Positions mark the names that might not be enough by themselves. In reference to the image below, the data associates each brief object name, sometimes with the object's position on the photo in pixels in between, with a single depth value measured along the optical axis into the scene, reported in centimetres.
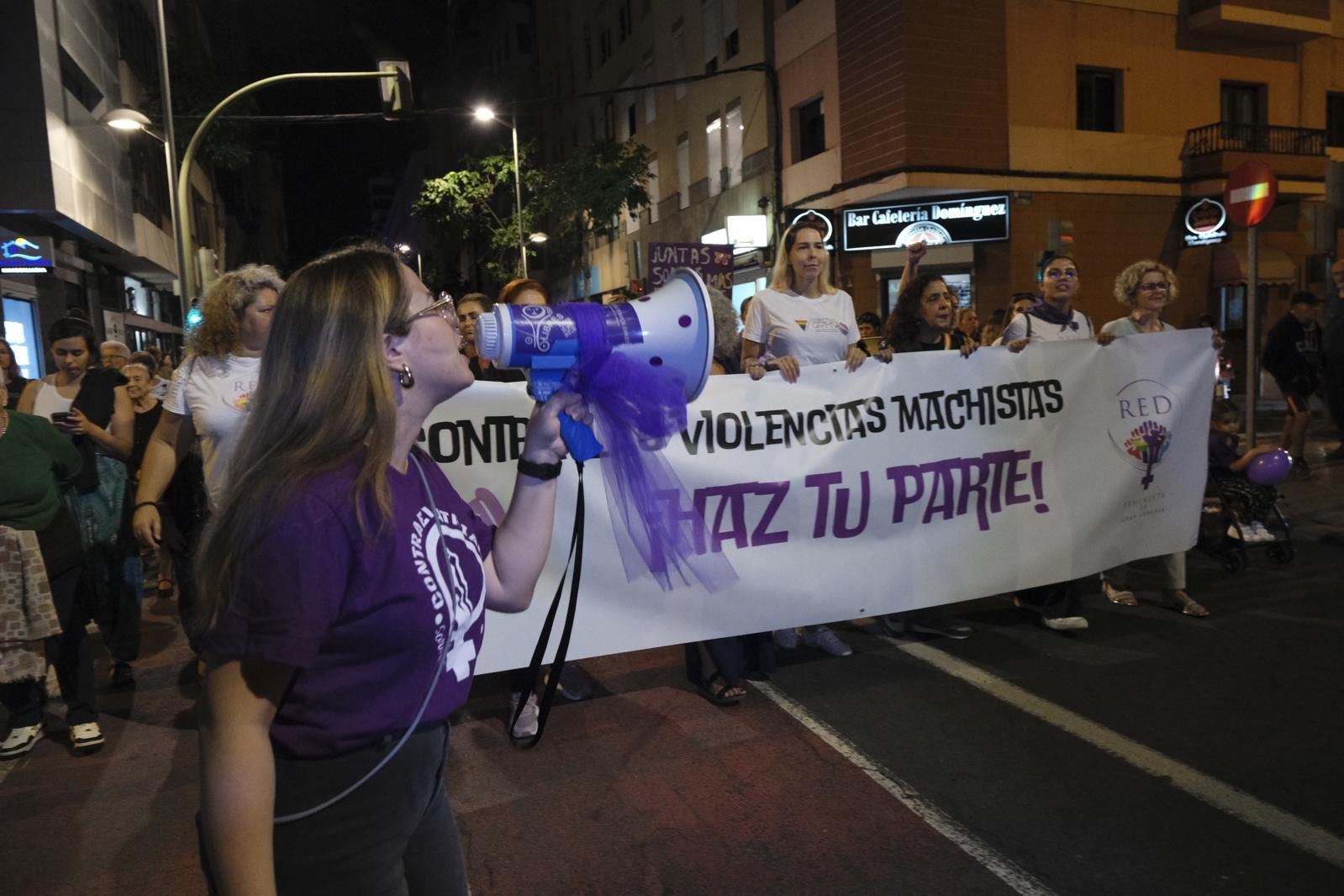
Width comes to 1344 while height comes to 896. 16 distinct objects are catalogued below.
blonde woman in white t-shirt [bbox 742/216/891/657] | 491
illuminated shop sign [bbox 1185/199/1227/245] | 1928
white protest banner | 420
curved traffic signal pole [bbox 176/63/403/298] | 1379
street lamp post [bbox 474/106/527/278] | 2882
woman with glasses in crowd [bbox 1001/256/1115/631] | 516
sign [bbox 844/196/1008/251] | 1833
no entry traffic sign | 788
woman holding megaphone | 130
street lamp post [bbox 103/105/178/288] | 1375
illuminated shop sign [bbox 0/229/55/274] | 1398
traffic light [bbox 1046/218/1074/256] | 1830
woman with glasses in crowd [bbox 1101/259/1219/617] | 545
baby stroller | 621
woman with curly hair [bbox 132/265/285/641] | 375
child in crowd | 624
